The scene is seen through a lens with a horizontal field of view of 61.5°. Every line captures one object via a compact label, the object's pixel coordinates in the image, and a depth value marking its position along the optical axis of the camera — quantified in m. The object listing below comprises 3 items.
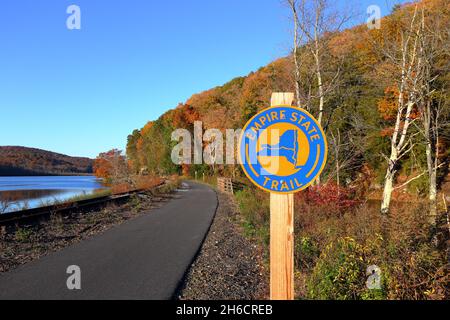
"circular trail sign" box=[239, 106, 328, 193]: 3.01
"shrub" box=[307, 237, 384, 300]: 4.61
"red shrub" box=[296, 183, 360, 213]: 11.91
